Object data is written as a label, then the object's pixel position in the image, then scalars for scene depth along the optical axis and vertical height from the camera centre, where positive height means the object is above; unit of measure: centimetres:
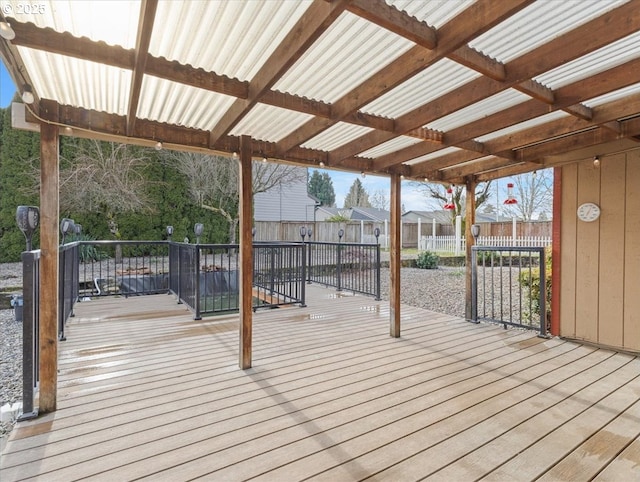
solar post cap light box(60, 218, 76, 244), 388 +12
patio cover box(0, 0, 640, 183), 154 +100
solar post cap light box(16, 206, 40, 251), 227 +11
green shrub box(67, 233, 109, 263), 979 -48
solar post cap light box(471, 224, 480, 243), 473 +9
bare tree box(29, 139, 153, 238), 986 +169
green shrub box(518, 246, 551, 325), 450 -65
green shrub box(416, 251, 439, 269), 1272 -91
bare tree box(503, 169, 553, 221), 1955 +254
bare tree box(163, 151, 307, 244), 1241 +222
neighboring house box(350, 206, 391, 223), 2423 +169
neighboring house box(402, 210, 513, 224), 2622 +187
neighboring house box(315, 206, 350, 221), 2477 +184
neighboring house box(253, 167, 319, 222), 1705 +179
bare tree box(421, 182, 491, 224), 1716 +236
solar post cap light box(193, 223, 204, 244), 515 +11
